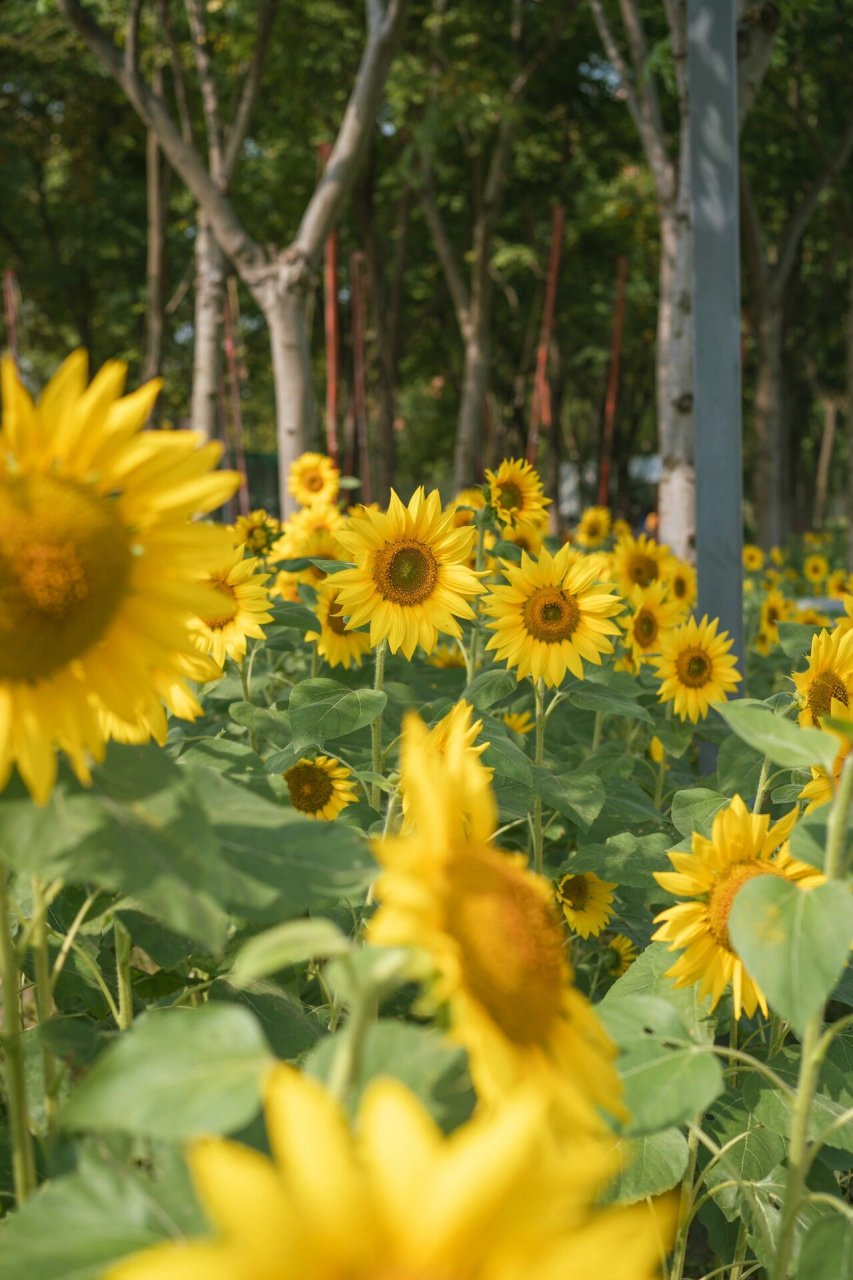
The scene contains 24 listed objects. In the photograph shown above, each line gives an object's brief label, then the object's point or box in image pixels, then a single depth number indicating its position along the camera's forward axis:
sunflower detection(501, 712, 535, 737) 3.35
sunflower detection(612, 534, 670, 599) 4.44
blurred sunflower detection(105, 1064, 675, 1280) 0.63
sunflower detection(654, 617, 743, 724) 3.32
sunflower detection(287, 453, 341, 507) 5.30
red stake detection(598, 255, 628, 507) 10.71
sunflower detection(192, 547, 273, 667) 2.58
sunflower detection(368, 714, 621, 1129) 0.85
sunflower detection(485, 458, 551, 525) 3.62
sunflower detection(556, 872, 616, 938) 2.64
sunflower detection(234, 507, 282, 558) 3.77
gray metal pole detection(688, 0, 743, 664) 3.72
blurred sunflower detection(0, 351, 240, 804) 0.99
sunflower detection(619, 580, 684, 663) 3.68
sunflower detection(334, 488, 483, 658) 2.49
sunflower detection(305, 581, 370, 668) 3.10
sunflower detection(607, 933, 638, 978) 2.79
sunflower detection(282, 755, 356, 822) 2.52
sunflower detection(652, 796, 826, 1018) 1.54
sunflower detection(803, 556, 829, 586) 9.80
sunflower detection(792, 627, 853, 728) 2.13
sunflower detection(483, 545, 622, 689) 2.73
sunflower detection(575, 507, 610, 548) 6.89
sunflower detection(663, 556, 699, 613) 4.57
